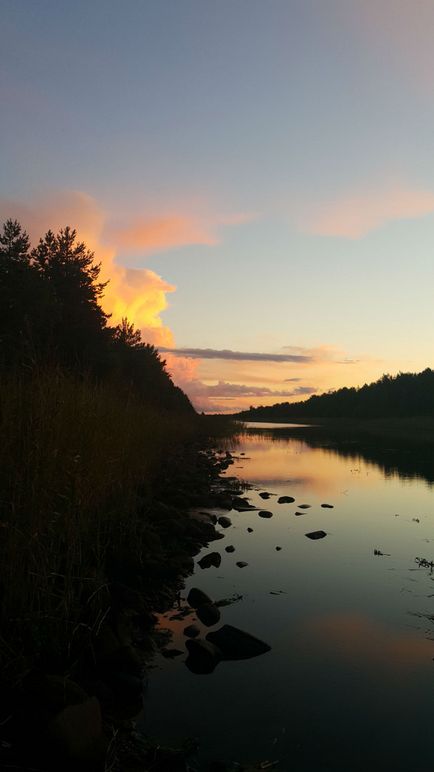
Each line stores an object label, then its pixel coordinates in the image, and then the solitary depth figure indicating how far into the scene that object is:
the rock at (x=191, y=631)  6.91
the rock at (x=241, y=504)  16.55
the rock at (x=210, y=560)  10.27
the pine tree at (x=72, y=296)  38.72
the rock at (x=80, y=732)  4.03
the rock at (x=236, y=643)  6.53
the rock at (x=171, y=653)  6.35
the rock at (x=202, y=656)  6.15
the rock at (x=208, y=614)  7.41
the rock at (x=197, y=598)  8.09
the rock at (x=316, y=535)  12.74
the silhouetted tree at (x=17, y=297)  31.80
